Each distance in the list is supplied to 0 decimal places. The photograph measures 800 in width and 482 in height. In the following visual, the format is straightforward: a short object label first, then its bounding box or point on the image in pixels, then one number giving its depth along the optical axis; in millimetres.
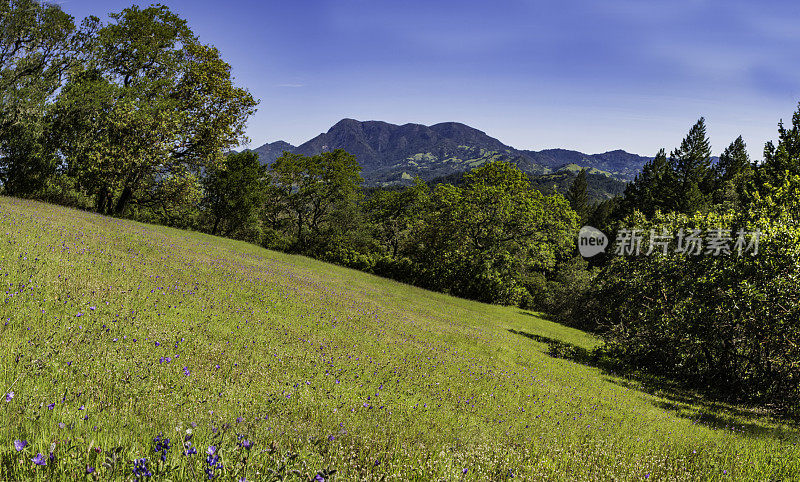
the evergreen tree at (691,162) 66375
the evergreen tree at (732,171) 61844
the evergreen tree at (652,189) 66875
